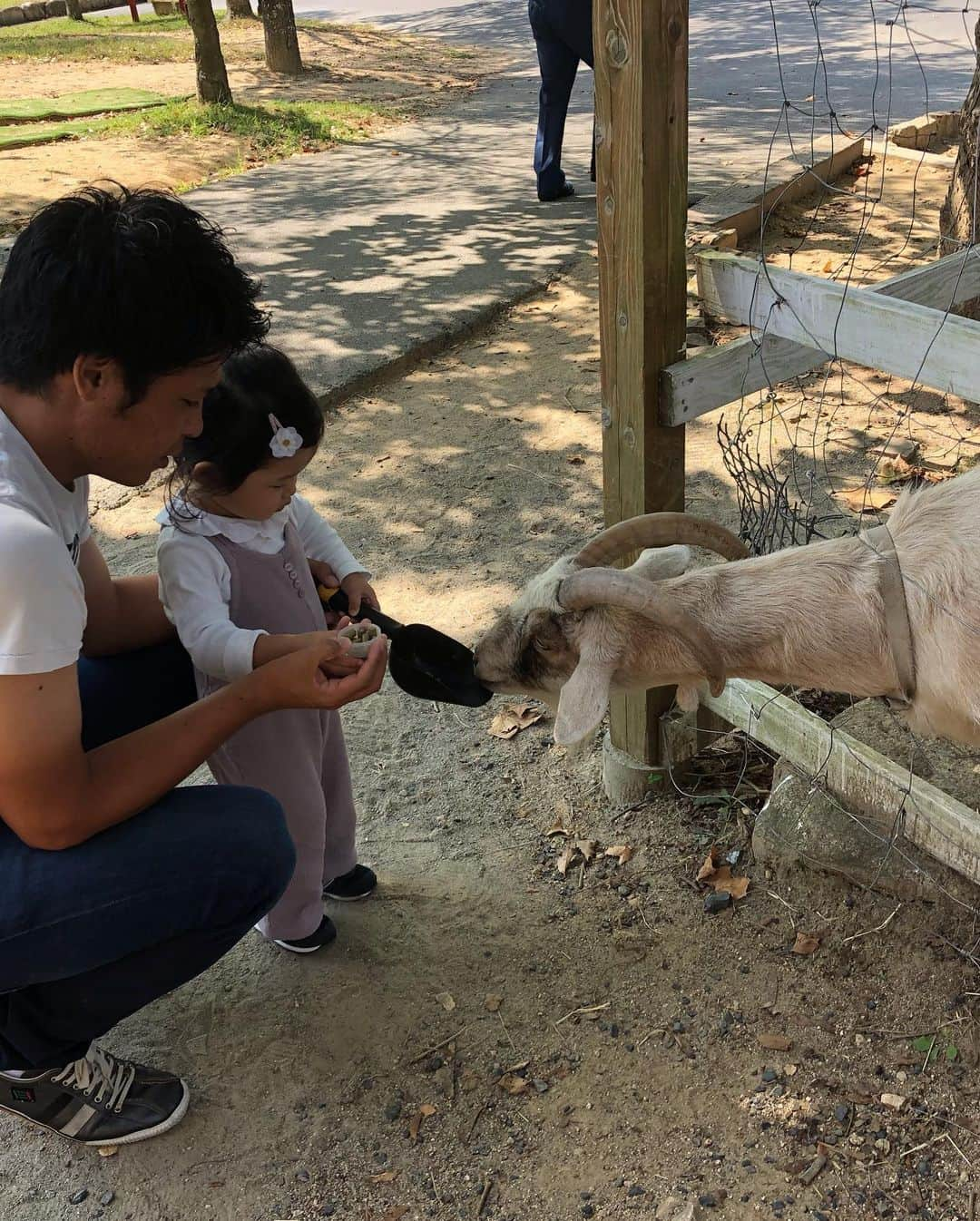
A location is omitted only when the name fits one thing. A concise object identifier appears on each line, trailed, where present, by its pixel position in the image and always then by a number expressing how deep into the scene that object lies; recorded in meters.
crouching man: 2.01
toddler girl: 2.42
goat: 2.44
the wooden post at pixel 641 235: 2.36
